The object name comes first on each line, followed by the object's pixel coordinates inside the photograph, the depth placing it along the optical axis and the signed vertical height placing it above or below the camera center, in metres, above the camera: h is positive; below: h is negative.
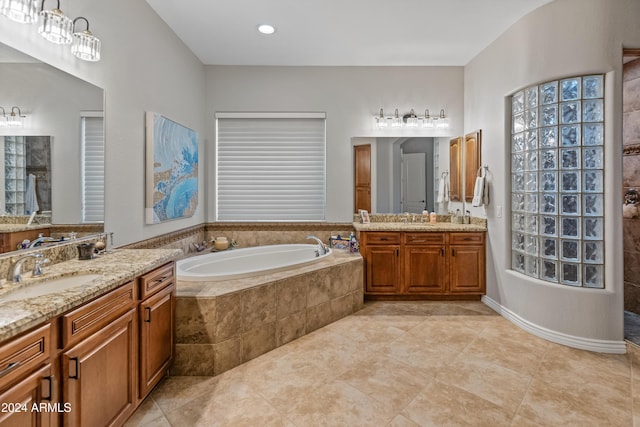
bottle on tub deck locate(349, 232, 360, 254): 3.57 -0.41
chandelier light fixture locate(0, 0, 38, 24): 1.44 +0.96
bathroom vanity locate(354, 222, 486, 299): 3.59 -0.58
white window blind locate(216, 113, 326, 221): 4.07 +0.56
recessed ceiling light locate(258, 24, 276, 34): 3.05 +1.84
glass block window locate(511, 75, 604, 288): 2.51 +0.27
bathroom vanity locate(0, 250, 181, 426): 1.02 -0.57
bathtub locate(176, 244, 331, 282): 3.10 -0.55
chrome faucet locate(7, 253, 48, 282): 1.45 -0.29
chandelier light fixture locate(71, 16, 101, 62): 1.86 +1.01
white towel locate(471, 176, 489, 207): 3.38 +0.22
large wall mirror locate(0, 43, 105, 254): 1.57 +0.38
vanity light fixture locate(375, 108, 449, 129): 4.04 +1.20
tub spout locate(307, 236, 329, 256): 3.48 -0.44
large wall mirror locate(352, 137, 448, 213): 4.07 +0.51
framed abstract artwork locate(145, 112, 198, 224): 2.72 +0.40
